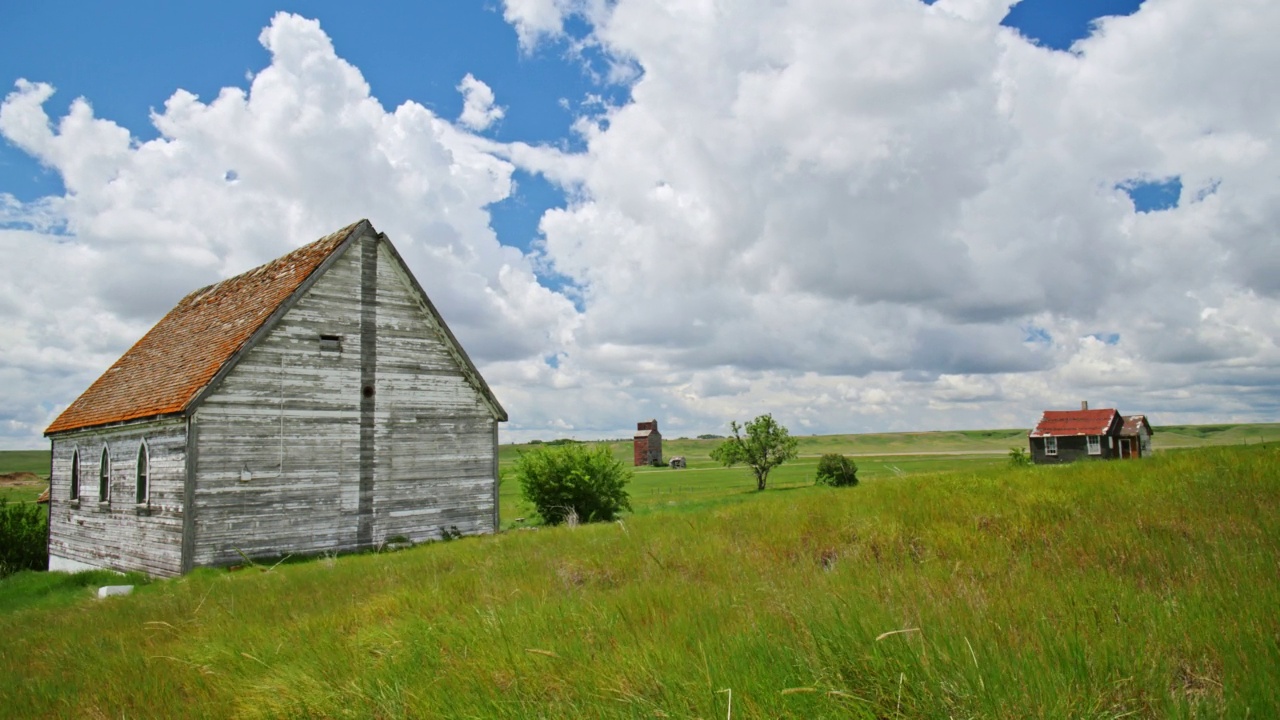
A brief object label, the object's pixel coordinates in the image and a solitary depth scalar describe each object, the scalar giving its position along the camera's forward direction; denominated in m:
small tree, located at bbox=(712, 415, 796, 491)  59.06
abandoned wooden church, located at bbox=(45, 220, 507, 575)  18.22
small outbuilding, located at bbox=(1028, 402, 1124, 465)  67.50
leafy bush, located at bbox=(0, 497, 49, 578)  27.73
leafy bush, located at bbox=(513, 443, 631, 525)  24.84
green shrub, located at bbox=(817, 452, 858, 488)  46.78
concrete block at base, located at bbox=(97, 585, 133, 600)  15.61
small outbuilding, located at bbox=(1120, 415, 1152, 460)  69.44
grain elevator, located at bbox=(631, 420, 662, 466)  133.88
